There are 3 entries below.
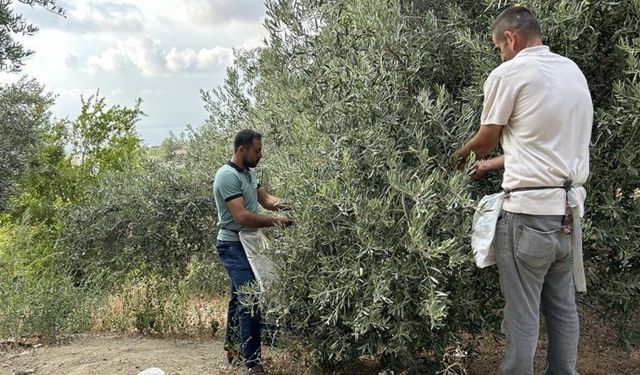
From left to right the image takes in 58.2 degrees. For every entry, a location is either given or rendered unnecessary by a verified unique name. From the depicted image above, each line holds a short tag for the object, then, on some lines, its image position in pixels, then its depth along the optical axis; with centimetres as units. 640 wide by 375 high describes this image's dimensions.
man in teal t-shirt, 464
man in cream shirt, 310
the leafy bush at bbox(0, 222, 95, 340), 623
